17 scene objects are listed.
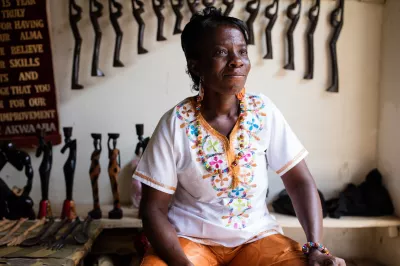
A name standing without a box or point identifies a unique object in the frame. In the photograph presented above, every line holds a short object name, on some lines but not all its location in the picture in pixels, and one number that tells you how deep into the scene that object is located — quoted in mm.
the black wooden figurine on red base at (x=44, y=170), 1998
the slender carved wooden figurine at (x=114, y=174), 2051
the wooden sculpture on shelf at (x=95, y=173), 2043
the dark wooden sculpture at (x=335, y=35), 2221
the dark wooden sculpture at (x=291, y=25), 2193
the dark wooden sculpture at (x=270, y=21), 2176
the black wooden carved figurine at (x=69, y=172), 2012
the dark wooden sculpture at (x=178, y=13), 2150
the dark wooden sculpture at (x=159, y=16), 2148
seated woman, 1308
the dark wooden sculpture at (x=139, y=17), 2141
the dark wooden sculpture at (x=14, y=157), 1966
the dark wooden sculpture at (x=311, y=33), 2206
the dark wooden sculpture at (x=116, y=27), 2158
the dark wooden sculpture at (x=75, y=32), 2184
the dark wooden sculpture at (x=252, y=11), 2171
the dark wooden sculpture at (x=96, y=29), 2172
